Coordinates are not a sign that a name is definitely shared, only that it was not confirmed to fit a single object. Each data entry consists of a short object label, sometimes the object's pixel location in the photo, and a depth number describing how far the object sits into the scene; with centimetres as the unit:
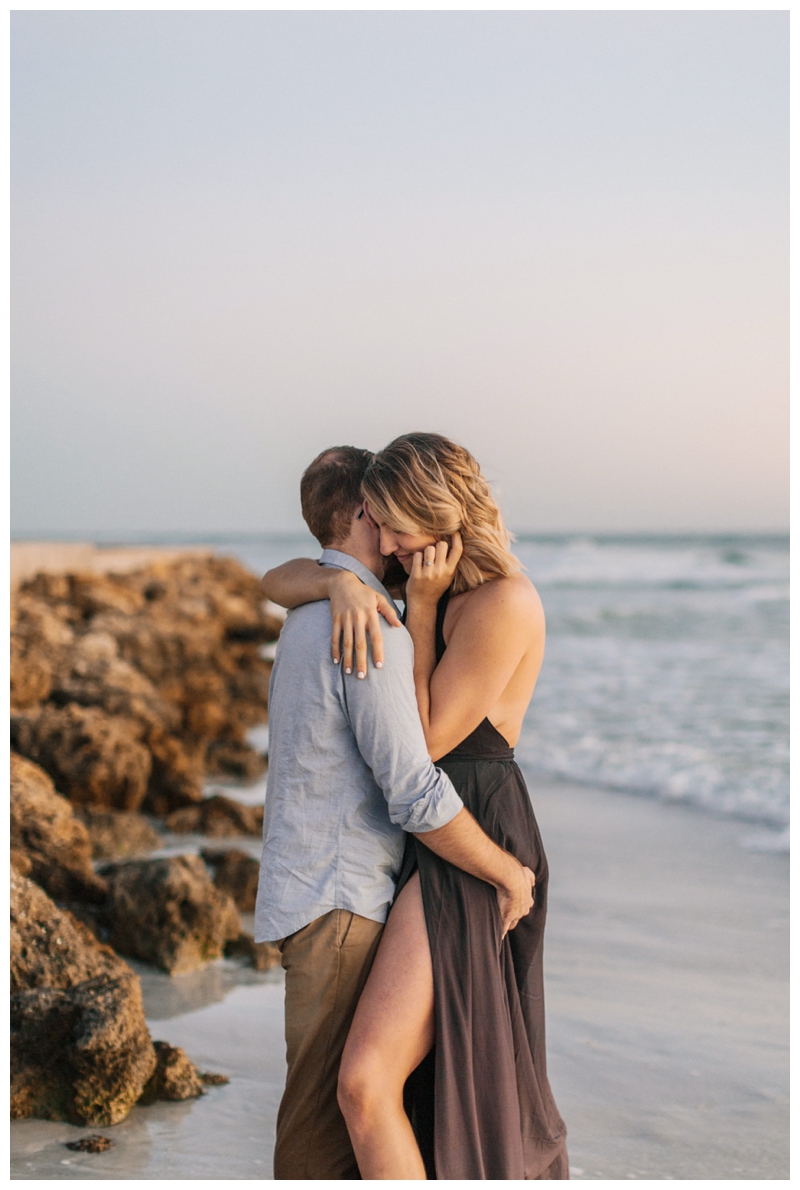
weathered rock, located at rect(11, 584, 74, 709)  862
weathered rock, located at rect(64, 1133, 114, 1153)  350
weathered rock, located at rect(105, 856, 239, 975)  507
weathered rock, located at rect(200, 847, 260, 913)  592
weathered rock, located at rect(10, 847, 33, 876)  475
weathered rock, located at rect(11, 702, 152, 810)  732
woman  255
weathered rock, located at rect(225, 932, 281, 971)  517
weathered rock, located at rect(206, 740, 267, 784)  999
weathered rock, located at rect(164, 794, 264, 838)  744
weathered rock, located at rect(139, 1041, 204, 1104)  386
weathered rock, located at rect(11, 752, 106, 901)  531
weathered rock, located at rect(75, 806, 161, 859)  667
